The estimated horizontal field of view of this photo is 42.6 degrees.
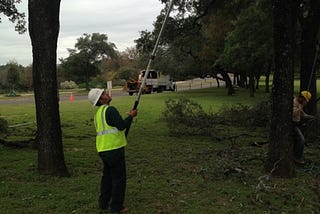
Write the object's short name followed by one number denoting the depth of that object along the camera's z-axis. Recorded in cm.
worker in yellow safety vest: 534
